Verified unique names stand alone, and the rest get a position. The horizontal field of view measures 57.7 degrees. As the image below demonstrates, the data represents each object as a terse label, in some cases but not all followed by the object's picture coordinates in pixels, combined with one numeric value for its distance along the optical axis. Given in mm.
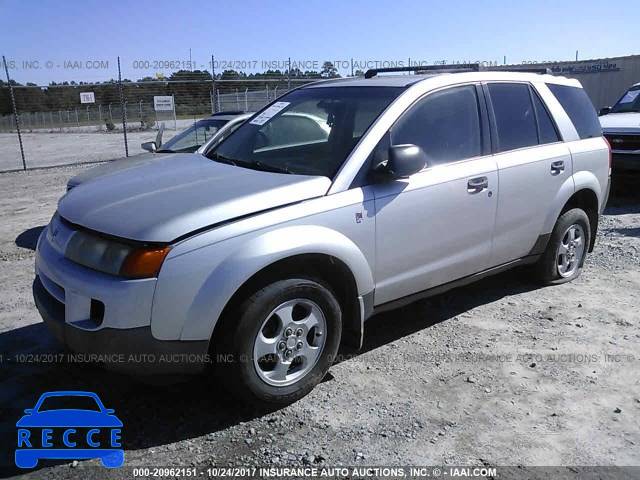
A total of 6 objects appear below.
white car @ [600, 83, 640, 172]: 9086
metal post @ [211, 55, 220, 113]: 15734
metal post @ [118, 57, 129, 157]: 14605
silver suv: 2926
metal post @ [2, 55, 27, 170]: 13523
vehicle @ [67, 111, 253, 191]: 7000
